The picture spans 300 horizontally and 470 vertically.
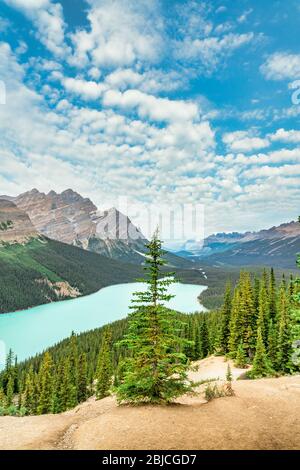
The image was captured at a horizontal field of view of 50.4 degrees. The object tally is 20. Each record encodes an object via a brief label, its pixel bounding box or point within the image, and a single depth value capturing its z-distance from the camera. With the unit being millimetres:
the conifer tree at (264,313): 55197
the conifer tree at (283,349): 43312
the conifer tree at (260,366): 40094
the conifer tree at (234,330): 57875
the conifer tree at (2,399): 71975
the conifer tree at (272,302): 61875
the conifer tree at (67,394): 62691
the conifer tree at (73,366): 74250
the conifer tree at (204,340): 76312
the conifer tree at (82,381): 75062
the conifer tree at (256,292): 62631
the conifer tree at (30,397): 73394
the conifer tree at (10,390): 77438
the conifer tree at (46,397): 64212
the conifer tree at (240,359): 51694
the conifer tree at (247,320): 56562
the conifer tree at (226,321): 65062
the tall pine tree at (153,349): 18734
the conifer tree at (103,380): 63188
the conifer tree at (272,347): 47062
